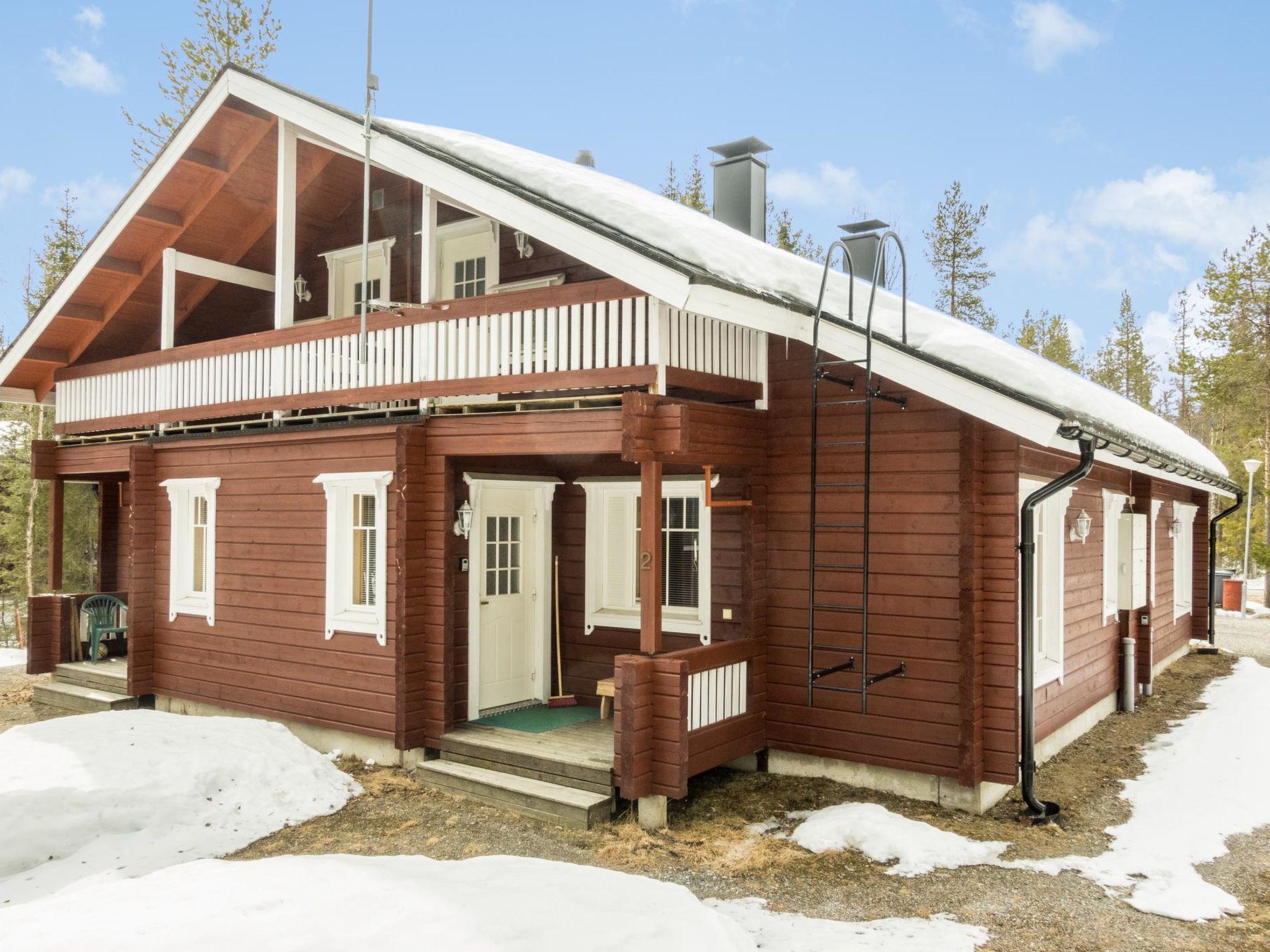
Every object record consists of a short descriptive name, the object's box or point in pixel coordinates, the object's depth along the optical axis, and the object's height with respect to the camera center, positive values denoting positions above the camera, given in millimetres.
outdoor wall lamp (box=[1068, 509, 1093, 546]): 9023 -290
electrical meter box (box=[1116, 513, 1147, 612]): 11688 -813
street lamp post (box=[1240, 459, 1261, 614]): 20359 -920
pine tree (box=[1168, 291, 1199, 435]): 46125 +6184
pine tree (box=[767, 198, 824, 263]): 31172 +8970
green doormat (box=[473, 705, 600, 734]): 8641 -2140
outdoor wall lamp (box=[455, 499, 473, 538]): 8562 -213
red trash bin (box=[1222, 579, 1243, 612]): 23688 -2494
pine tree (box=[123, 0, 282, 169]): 23156 +11333
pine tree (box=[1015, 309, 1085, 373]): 40562 +7272
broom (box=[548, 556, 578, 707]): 9445 -2075
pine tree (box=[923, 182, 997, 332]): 33312 +8866
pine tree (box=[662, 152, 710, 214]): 31562 +10878
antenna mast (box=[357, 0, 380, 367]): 8320 +3309
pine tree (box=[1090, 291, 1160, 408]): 42062 +6207
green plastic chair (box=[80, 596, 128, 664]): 12719 -1697
